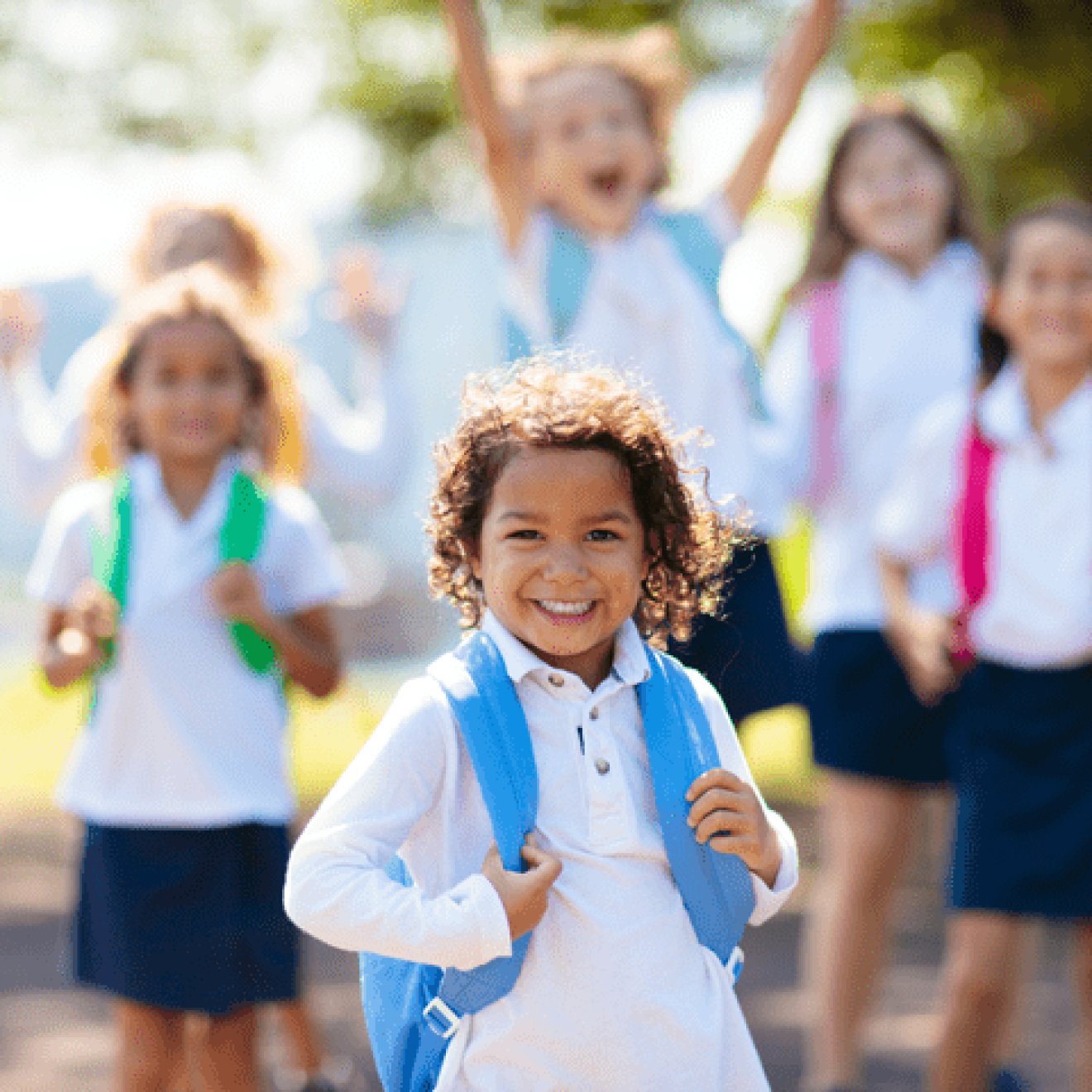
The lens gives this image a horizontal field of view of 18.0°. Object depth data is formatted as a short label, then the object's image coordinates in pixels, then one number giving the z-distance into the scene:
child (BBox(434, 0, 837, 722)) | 6.05
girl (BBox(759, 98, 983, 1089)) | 7.22
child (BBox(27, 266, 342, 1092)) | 5.89
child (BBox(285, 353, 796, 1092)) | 3.54
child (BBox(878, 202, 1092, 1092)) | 6.31
